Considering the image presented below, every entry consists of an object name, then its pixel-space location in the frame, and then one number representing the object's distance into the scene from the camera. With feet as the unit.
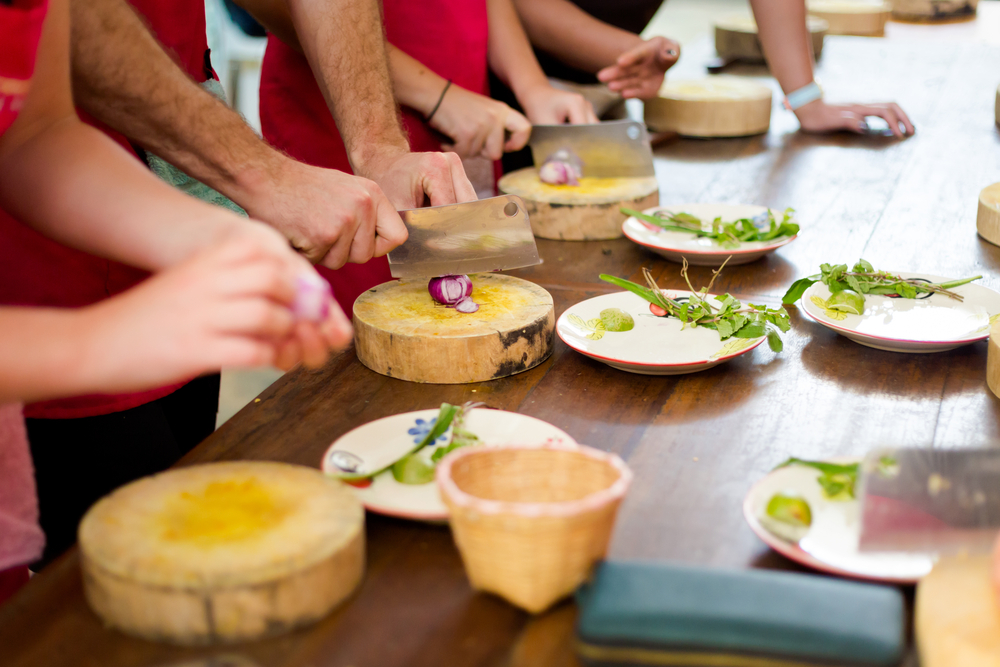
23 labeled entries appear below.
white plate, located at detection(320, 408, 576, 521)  3.05
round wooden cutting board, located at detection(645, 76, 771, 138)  8.64
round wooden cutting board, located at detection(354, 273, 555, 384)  4.12
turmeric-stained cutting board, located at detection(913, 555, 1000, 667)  2.24
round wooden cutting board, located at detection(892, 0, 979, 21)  15.49
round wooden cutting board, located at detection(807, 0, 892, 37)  13.92
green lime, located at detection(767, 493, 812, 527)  2.77
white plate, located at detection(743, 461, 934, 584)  2.63
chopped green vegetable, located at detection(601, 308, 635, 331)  4.44
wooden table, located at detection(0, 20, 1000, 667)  2.53
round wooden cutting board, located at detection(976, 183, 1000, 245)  5.70
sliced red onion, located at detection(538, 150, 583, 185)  6.57
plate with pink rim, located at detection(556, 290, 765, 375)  4.04
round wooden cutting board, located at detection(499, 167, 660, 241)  6.14
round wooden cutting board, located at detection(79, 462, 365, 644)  2.43
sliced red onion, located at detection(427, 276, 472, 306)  4.56
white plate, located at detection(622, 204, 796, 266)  5.47
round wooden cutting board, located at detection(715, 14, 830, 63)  11.71
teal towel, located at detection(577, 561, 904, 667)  2.17
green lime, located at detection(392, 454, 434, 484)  3.16
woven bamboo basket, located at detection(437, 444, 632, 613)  2.39
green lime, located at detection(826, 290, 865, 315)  4.54
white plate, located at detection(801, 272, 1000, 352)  4.21
